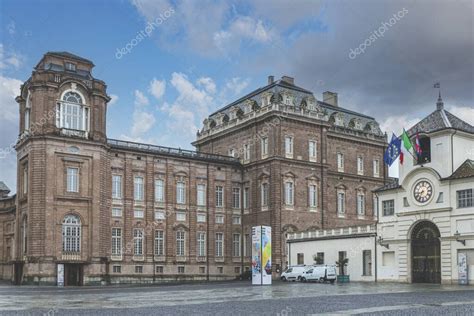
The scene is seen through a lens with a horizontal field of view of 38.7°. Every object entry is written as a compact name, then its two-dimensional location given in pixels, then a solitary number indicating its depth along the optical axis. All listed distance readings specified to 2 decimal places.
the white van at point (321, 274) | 58.12
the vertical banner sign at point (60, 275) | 57.28
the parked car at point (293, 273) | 61.69
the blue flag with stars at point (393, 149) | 54.81
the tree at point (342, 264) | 61.12
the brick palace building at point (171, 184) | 61.16
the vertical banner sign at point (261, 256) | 52.12
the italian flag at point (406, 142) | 52.72
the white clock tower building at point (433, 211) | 50.34
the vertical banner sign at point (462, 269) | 48.75
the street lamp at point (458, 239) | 49.69
